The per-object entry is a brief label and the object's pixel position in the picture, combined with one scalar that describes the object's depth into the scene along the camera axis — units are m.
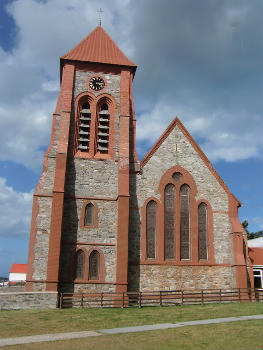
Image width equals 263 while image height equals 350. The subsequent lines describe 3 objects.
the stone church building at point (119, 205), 23.44
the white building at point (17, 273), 63.09
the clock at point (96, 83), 28.41
